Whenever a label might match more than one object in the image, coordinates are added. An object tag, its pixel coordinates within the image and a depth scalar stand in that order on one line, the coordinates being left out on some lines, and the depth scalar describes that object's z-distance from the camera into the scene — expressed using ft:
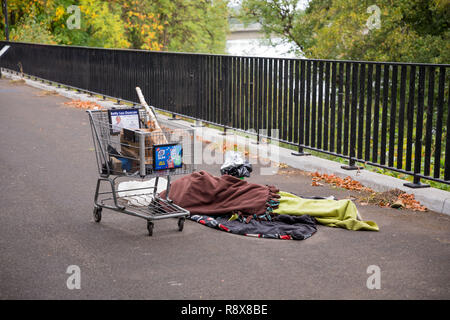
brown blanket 21.36
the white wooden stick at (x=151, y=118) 21.52
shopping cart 19.39
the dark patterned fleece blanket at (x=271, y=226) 19.29
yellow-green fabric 20.16
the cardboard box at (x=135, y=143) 19.50
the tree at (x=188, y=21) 148.66
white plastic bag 21.84
